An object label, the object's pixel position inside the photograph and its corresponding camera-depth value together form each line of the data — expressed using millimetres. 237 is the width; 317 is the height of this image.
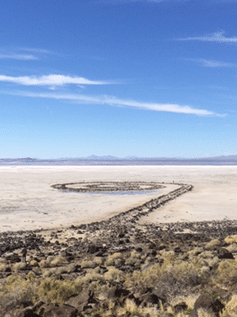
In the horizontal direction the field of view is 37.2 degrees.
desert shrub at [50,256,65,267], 14348
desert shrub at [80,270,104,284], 11488
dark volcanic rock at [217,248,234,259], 13586
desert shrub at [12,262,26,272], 13614
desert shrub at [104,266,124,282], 11984
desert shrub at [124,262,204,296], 9969
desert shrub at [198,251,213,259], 14016
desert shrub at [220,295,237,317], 7440
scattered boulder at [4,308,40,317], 7930
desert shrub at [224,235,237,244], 17094
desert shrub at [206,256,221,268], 12454
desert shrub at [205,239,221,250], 15894
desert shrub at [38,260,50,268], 14211
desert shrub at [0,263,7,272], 13424
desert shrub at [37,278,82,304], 9689
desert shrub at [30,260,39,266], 14373
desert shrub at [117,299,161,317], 8311
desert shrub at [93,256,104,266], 14117
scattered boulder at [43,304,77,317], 7902
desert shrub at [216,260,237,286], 10398
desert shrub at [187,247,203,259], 14311
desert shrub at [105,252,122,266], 14070
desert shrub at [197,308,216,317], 7426
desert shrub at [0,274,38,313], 9195
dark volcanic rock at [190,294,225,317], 7664
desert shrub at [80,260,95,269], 13680
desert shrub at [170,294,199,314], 8736
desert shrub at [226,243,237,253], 15209
